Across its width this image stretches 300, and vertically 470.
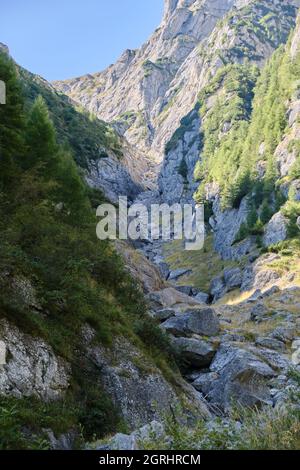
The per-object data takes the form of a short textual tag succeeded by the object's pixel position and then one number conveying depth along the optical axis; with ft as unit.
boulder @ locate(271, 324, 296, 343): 75.46
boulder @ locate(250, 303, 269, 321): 92.58
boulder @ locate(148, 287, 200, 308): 91.40
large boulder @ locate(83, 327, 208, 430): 37.60
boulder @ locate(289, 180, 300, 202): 205.77
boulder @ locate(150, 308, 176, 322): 76.64
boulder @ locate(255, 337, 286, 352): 70.59
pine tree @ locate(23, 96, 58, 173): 80.43
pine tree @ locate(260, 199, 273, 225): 218.79
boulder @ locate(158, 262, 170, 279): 230.07
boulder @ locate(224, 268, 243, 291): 172.19
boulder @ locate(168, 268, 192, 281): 221.58
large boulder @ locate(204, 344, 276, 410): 48.42
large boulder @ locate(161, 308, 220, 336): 69.46
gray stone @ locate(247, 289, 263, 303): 124.36
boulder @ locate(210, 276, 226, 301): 174.29
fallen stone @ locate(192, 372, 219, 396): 53.98
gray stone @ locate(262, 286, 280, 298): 123.95
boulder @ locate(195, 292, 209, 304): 173.26
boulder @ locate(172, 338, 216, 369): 61.00
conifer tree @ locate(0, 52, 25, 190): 69.87
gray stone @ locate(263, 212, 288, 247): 181.98
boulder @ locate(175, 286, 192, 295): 174.60
